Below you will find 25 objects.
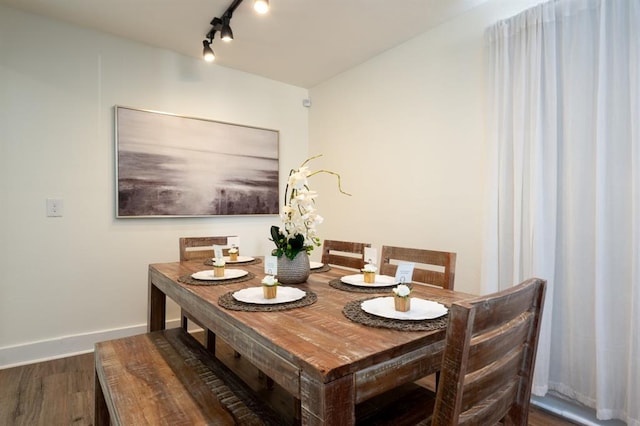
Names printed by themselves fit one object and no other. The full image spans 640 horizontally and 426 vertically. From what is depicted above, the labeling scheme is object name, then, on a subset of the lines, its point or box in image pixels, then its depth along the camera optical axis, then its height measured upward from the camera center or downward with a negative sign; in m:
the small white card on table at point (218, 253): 1.75 -0.22
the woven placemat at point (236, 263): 2.12 -0.33
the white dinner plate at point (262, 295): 1.23 -0.33
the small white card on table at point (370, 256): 1.66 -0.22
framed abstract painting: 2.74 +0.39
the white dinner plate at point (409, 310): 1.06 -0.33
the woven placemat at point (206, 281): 1.56 -0.33
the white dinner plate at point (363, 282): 1.53 -0.33
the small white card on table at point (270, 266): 1.53 -0.25
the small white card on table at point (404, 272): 1.32 -0.24
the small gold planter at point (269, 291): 1.26 -0.30
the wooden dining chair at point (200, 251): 2.30 -0.28
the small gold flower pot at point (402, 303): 1.11 -0.30
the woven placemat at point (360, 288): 1.46 -0.34
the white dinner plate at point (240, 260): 2.18 -0.32
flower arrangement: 1.54 -0.06
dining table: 0.76 -0.34
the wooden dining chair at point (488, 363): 0.70 -0.36
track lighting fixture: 1.92 +1.30
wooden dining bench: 1.10 -0.66
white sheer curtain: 1.65 +0.13
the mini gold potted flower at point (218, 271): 1.65 -0.29
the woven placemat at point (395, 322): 0.98 -0.33
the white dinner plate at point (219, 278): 1.61 -0.32
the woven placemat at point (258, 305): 1.16 -0.33
